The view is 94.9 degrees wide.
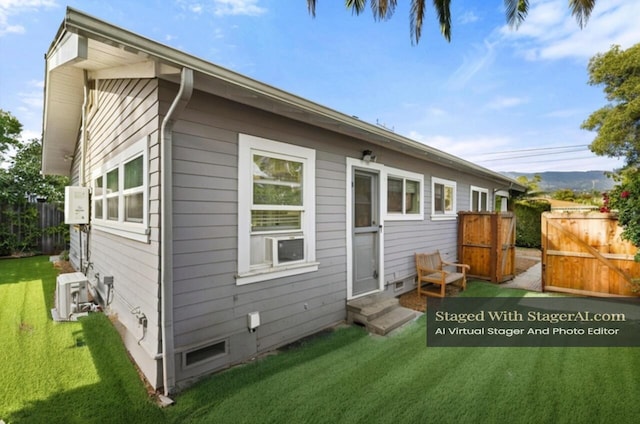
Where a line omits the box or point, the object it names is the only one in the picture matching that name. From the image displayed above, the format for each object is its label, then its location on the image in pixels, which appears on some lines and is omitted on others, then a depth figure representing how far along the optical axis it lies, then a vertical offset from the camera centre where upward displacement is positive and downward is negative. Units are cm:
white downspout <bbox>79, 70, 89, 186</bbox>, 466 +135
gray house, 261 +9
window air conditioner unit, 345 -47
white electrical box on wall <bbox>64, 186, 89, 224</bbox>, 488 +8
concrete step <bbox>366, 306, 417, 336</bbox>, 389 -153
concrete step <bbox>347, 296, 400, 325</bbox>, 411 -141
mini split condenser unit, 407 -122
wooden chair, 542 -122
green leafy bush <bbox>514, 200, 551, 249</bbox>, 1221 -41
